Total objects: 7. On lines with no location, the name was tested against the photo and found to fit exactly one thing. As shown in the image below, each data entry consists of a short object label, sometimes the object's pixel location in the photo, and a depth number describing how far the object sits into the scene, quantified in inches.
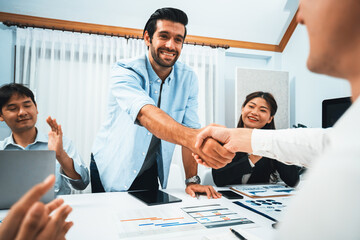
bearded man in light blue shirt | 66.2
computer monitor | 77.8
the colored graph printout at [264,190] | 57.8
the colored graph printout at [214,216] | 38.9
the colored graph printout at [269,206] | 43.4
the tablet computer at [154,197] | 49.8
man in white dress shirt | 11.0
